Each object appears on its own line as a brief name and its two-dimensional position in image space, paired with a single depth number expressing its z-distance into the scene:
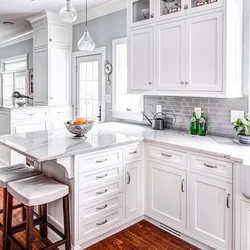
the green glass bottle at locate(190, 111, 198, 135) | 2.92
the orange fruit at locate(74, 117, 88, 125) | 2.68
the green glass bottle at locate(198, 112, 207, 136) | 2.86
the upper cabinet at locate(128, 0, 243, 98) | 2.41
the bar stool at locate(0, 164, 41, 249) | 2.30
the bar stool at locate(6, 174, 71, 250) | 1.97
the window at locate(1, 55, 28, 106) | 6.43
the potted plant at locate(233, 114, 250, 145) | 2.39
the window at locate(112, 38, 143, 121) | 3.82
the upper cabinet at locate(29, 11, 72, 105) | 4.62
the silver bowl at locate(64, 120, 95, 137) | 2.65
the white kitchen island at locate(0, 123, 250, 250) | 2.12
